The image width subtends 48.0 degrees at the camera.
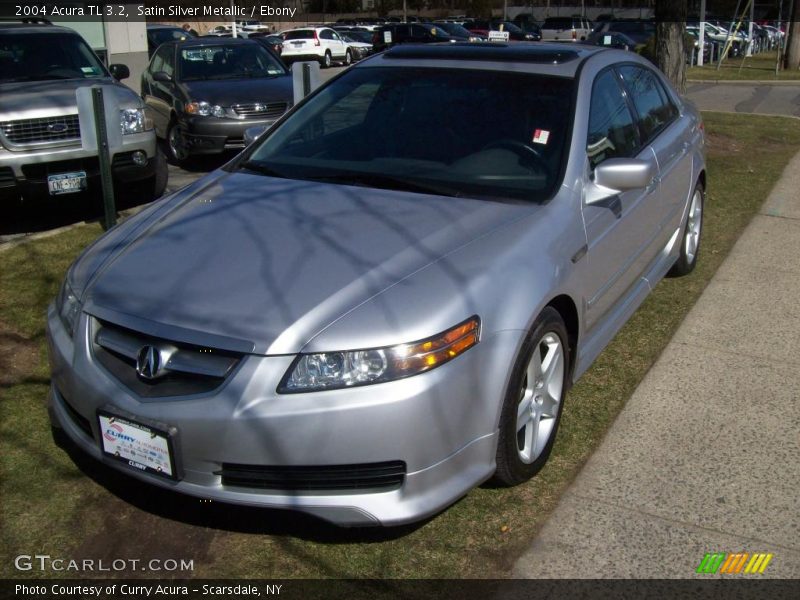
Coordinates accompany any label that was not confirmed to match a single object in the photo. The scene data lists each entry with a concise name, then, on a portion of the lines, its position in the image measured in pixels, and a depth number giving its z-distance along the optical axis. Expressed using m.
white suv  33.75
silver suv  7.09
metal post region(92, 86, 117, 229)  6.09
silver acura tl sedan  2.87
